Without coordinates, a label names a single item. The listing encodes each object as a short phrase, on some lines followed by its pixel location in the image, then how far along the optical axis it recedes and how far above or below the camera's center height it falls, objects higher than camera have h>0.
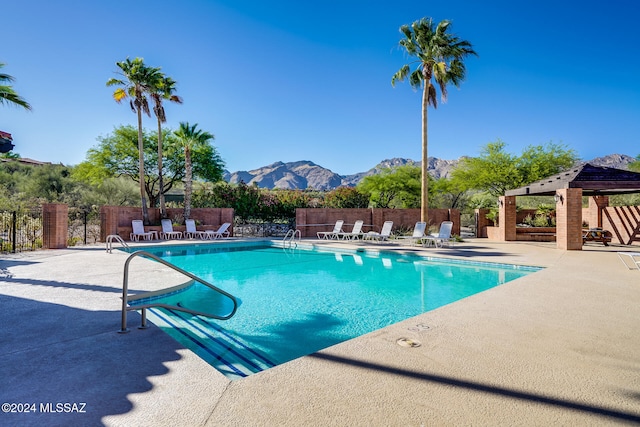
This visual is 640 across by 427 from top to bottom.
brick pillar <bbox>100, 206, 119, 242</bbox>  14.84 -0.13
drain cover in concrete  3.16 -1.15
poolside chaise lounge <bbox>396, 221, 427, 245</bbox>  13.55 -0.43
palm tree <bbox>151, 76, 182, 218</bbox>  17.34 +6.14
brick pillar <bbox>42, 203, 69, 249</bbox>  11.83 -0.24
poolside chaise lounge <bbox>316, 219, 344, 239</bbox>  16.05 -0.65
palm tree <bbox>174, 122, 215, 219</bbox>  17.50 +4.25
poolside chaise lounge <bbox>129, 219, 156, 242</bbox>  15.26 -0.58
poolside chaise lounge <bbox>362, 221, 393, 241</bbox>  14.68 -0.66
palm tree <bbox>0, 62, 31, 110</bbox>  9.85 +3.57
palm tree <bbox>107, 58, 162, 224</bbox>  16.52 +6.47
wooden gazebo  10.92 +1.01
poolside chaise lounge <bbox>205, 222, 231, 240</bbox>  16.23 -0.67
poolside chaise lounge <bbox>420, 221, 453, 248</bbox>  12.63 -0.67
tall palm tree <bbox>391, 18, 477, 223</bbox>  14.59 +6.93
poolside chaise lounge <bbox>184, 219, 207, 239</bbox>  16.58 -0.56
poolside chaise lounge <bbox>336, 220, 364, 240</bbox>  15.69 -0.70
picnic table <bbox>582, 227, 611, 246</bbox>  13.54 -0.67
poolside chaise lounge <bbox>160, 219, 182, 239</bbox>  16.38 -0.58
